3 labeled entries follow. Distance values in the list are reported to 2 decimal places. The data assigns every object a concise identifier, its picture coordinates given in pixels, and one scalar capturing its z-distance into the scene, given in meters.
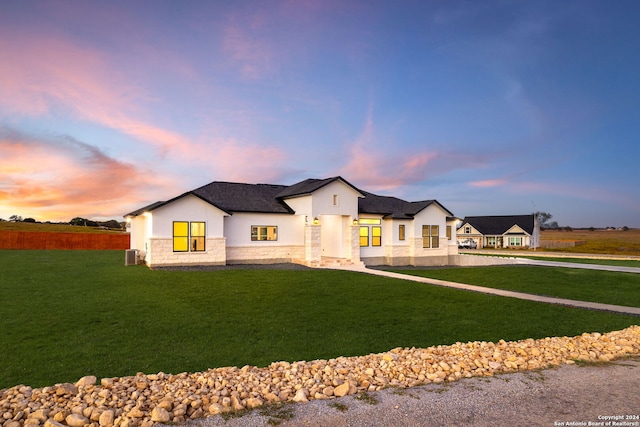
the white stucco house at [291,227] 22.75
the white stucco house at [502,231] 65.31
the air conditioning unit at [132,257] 23.37
